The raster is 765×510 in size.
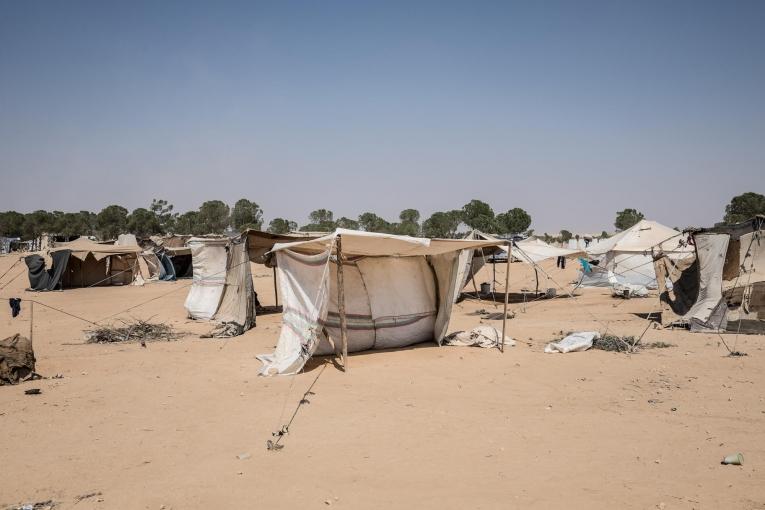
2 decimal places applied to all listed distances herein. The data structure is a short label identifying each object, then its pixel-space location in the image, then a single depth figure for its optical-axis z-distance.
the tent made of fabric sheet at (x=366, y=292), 8.32
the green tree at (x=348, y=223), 68.04
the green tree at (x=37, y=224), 63.19
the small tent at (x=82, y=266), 22.83
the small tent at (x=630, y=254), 21.95
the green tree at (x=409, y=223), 62.28
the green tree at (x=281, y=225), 63.83
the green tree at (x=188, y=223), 65.19
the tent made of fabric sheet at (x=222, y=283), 12.91
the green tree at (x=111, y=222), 63.66
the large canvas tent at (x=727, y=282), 11.99
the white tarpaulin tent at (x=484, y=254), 18.09
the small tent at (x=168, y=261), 27.33
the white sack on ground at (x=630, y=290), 19.18
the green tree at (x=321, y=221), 65.75
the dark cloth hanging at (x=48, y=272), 22.73
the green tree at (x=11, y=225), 62.31
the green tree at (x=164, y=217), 66.50
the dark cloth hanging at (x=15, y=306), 10.15
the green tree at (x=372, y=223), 66.00
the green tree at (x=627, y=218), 65.06
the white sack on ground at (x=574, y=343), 9.85
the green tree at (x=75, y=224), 63.75
